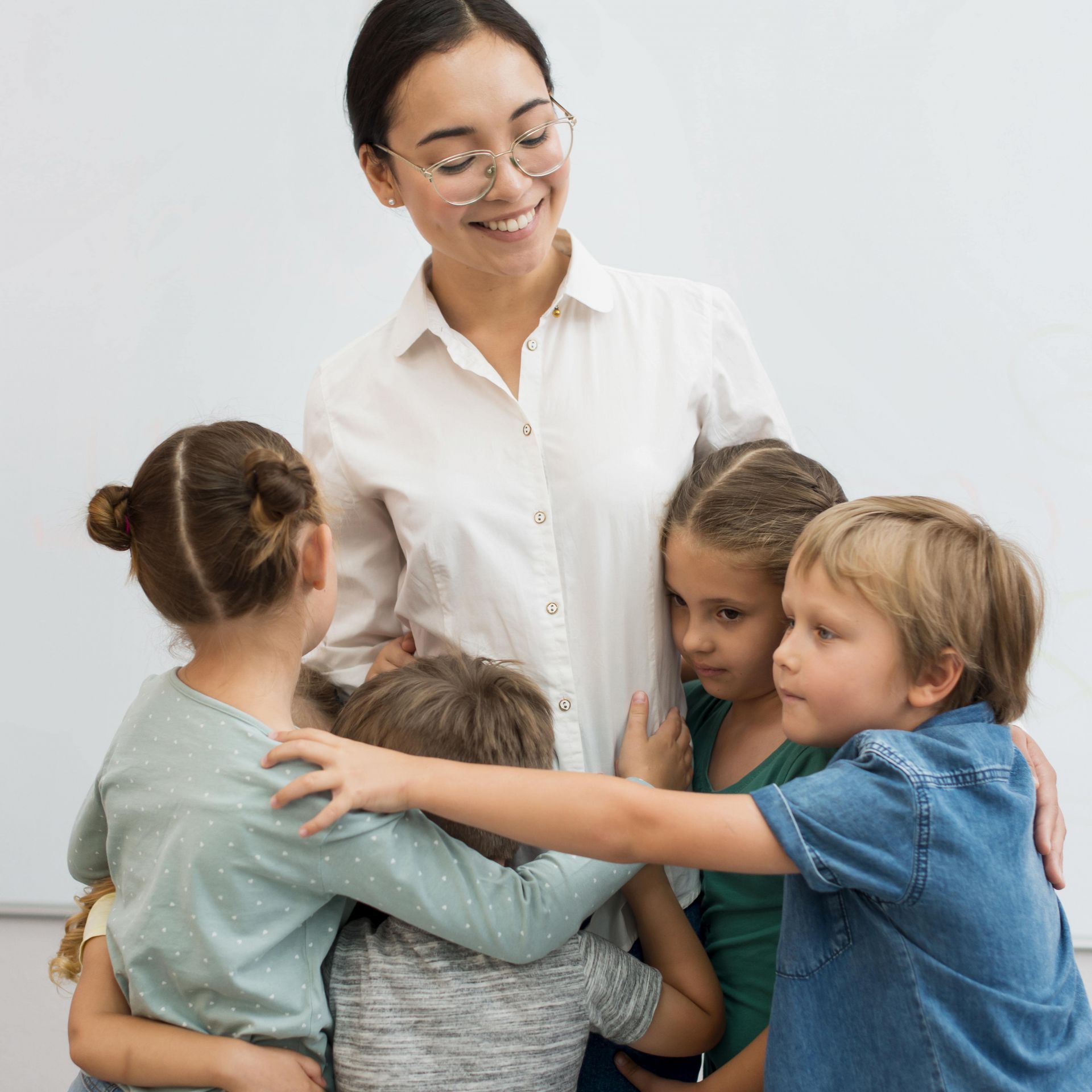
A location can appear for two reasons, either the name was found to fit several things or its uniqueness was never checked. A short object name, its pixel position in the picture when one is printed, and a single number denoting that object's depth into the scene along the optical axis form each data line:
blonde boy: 0.97
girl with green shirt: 1.26
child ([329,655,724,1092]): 1.08
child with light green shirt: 1.03
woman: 1.25
